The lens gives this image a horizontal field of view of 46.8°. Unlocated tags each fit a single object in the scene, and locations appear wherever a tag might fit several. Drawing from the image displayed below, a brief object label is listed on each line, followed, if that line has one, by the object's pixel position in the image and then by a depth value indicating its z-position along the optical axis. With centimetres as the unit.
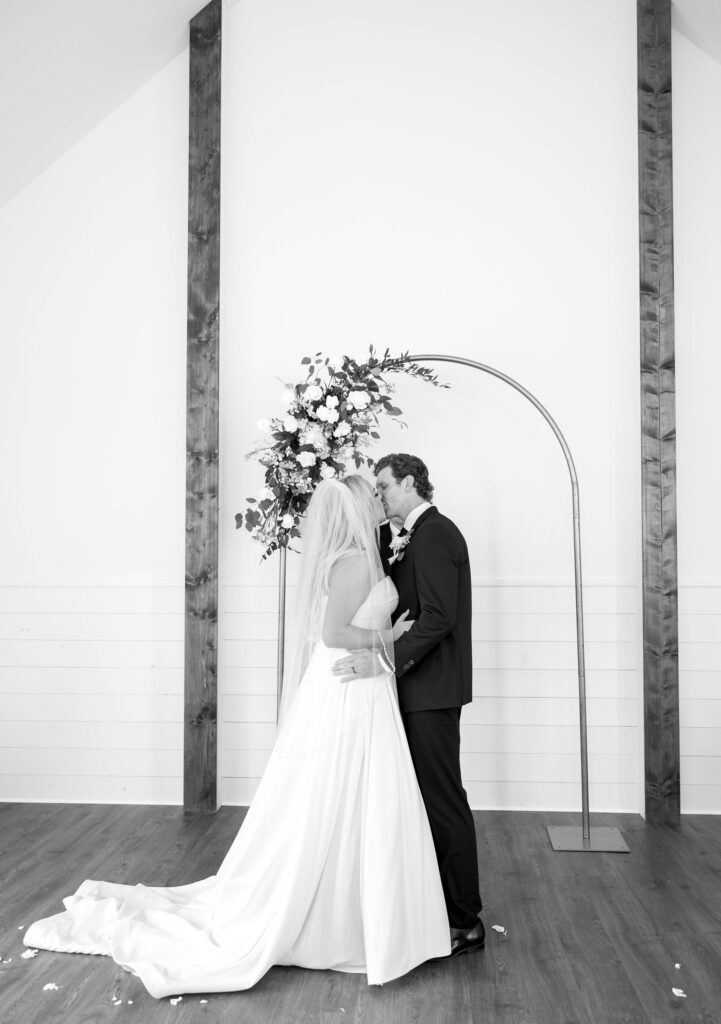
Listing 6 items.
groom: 291
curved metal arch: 406
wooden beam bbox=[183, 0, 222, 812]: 455
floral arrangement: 375
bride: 264
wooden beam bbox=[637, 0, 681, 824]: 440
